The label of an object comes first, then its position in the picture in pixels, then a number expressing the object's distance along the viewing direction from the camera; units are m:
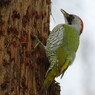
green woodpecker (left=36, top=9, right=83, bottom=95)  6.16
